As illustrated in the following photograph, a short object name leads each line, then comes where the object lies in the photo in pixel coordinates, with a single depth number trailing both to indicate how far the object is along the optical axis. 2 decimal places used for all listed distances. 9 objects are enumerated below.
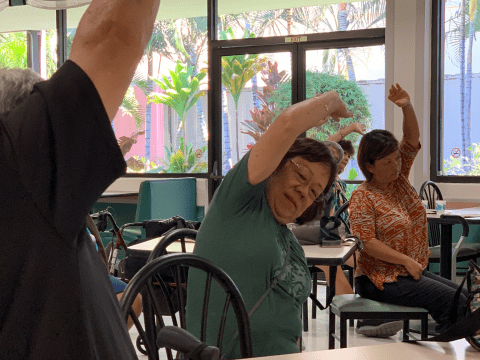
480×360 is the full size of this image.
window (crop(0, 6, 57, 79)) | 7.18
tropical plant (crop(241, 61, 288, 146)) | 6.02
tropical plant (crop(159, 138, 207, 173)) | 6.50
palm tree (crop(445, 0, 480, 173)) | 5.50
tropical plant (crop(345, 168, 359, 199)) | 5.81
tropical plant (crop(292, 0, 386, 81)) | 5.70
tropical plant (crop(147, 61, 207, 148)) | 6.47
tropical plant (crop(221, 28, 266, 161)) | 6.14
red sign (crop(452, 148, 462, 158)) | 5.58
